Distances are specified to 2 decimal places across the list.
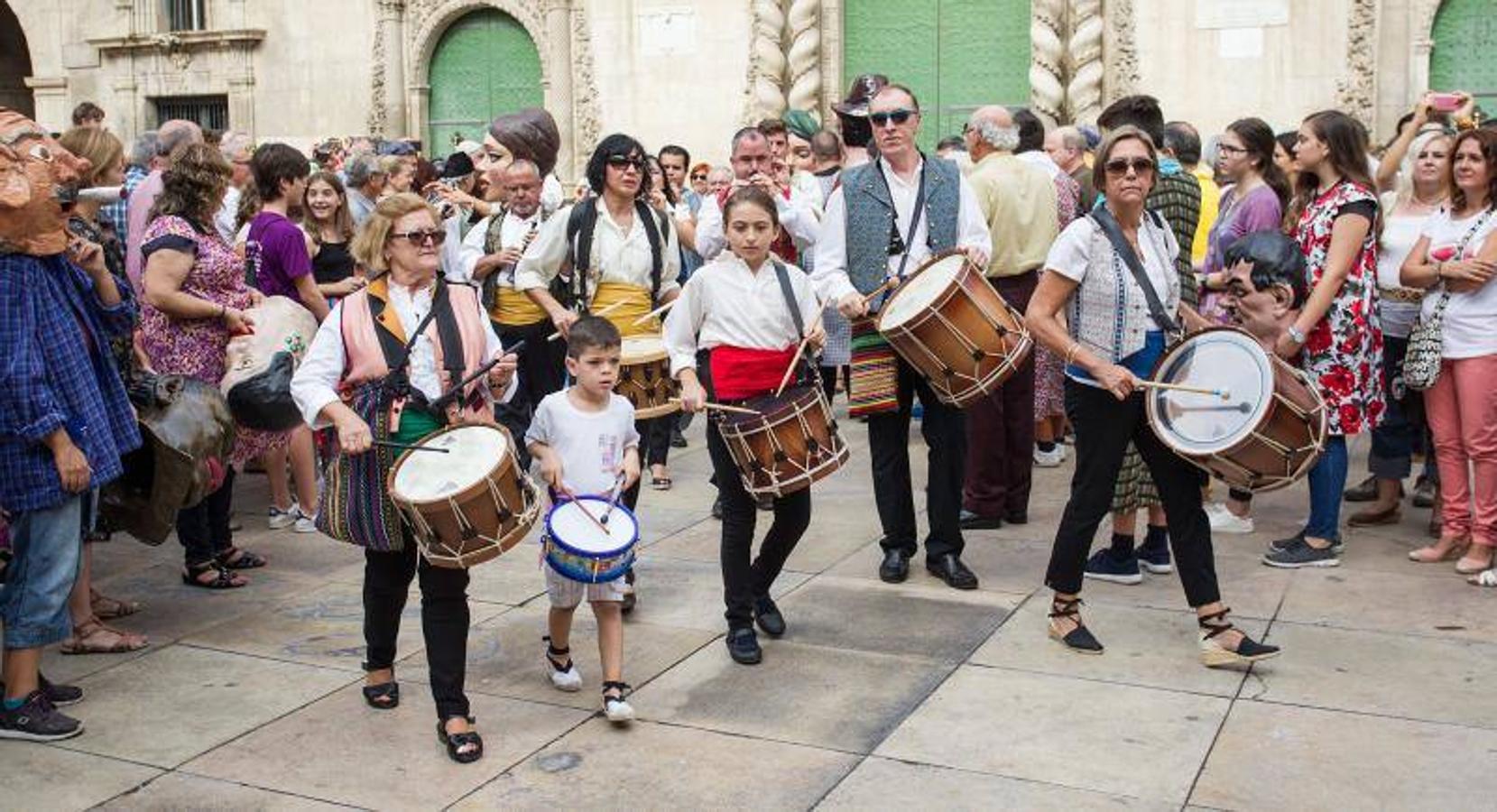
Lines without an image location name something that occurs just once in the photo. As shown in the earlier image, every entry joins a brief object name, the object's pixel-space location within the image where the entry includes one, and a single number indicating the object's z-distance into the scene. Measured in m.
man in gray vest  6.67
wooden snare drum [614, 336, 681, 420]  6.58
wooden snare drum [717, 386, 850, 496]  5.67
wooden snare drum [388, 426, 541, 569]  4.75
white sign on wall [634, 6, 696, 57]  18.66
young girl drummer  5.93
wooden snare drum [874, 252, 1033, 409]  5.96
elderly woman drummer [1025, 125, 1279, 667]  5.80
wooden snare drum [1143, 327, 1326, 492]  5.57
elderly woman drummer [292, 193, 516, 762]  5.09
